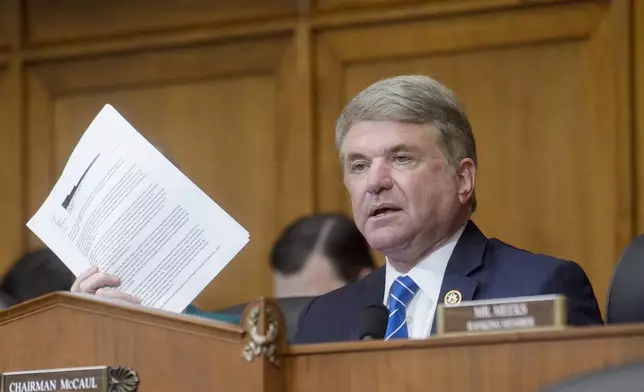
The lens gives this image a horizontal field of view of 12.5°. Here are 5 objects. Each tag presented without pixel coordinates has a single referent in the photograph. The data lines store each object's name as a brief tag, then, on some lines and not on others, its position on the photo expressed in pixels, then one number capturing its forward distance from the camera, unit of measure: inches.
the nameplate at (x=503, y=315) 127.6
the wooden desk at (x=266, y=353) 127.0
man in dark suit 150.3
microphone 141.1
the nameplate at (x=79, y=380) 132.6
